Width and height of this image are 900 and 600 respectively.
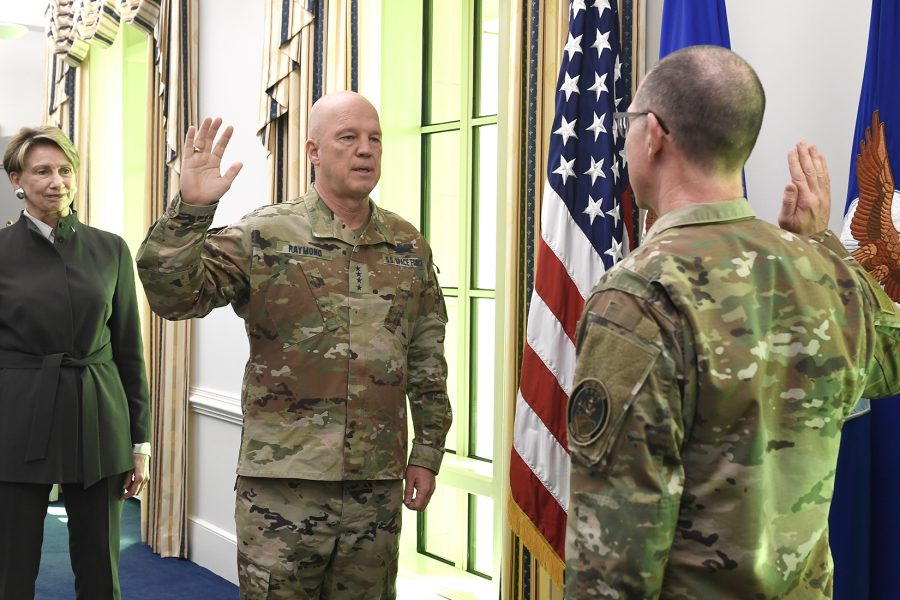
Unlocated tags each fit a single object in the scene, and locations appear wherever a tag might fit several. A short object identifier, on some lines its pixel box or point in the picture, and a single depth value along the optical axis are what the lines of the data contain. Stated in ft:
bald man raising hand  6.82
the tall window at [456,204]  11.15
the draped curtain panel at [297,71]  11.18
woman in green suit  8.54
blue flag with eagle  6.12
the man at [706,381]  3.76
